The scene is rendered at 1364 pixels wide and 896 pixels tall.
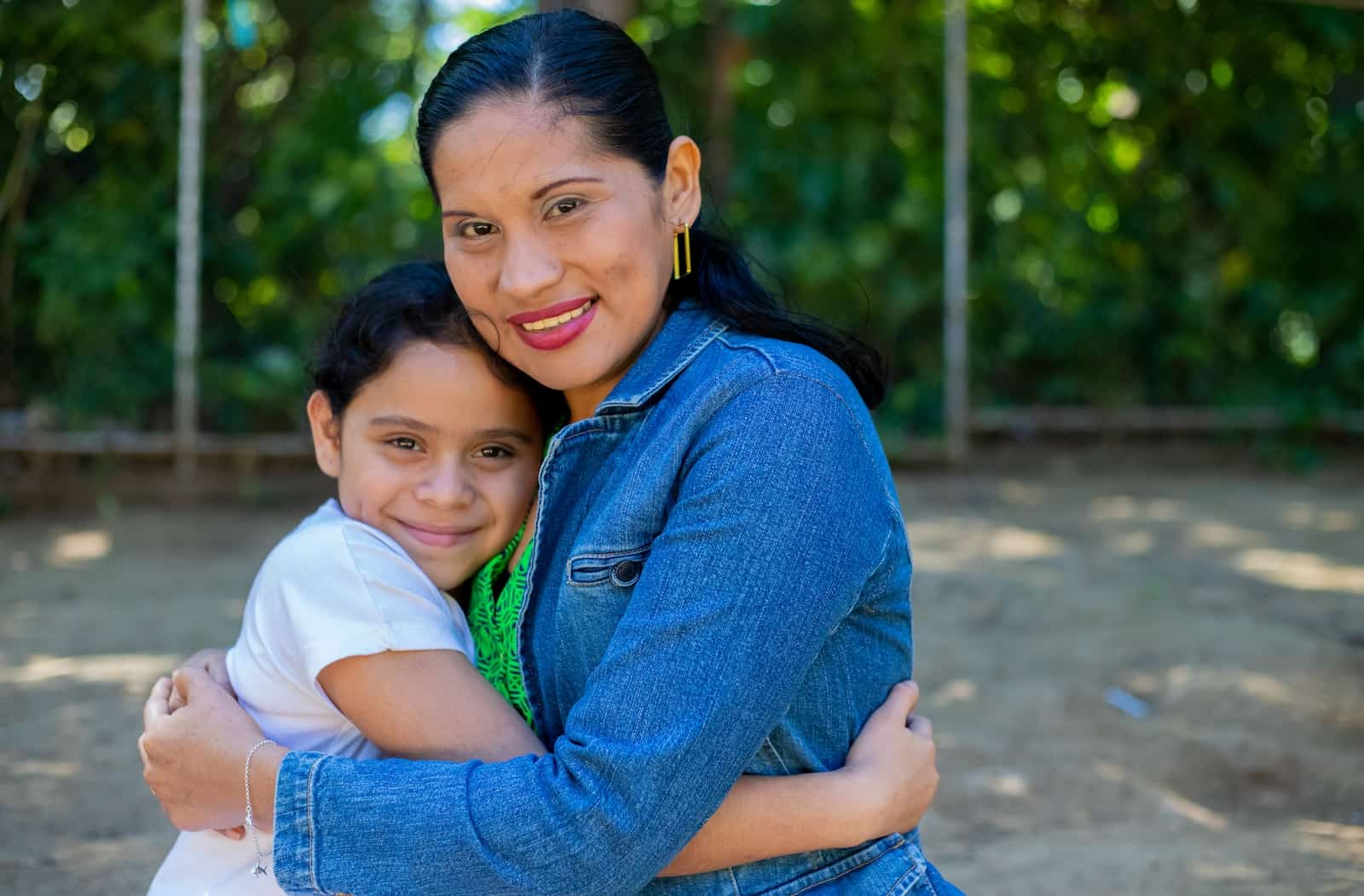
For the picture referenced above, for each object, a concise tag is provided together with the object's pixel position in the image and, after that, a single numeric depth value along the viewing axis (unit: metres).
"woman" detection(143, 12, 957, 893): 1.35
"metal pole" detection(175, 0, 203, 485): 5.86
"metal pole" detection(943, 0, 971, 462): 6.56
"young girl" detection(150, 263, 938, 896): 1.51
